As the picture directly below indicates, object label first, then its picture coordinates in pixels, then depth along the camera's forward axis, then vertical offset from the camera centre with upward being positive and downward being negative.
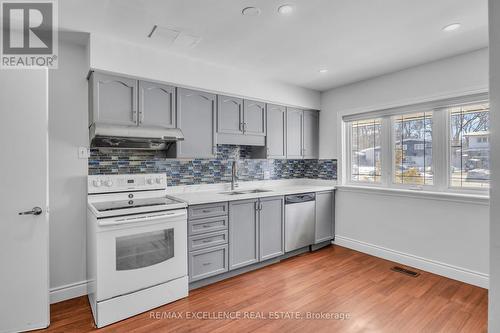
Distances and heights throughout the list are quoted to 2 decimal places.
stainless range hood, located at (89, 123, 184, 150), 2.37 +0.29
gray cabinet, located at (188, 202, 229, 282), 2.68 -0.77
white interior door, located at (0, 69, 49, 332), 2.02 -0.25
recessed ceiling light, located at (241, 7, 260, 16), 1.98 +1.18
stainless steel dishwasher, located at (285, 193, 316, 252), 3.50 -0.73
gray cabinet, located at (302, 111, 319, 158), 4.18 +0.50
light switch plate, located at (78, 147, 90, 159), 2.60 +0.14
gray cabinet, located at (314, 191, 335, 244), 3.85 -0.75
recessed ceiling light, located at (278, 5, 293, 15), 1.96 +1.17
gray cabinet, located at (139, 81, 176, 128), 2.65 +0.64
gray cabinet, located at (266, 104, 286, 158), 3.71 +0.50
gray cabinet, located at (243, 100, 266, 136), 3.44 +0.65
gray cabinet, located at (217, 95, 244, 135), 3.20 +0.64
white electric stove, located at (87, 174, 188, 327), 2.16 -0.73
